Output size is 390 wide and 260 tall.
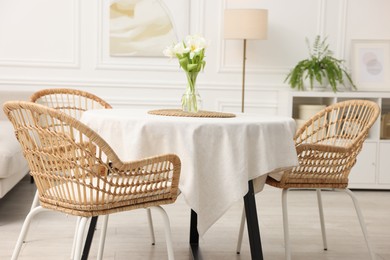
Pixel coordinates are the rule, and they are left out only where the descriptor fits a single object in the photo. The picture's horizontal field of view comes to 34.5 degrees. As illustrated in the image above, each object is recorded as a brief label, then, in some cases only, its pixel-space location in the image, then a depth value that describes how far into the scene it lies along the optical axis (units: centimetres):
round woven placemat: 260
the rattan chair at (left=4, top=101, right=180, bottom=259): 207
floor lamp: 478
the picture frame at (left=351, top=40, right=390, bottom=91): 521
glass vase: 279
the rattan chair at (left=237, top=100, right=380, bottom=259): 277
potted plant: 496
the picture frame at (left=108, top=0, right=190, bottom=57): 510
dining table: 232
